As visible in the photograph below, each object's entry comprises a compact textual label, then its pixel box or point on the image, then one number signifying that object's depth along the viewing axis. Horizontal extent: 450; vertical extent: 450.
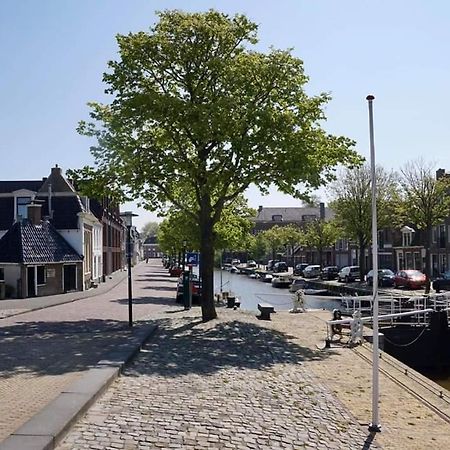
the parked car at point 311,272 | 69.88
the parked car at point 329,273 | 64.62
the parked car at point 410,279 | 44.78
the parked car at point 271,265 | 97.12
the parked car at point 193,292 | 33.62
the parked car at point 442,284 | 40.36
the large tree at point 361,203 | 55.03
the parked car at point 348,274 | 58.97
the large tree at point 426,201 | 43.19
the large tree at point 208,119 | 19.48
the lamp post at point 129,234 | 19.82
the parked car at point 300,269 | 76.70
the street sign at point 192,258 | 30.40
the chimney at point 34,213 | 38.41
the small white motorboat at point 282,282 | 64.81
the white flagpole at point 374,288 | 8.96
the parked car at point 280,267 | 88.62
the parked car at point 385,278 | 48.91
